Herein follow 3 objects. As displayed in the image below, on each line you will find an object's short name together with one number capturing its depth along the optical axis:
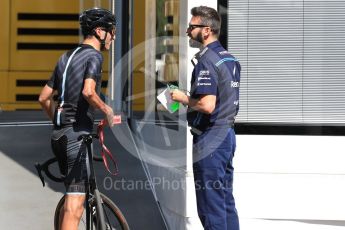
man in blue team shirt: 11.02
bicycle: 11.09
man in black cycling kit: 10.95
